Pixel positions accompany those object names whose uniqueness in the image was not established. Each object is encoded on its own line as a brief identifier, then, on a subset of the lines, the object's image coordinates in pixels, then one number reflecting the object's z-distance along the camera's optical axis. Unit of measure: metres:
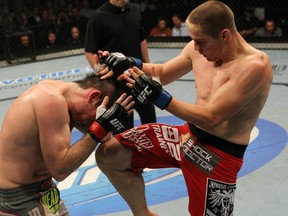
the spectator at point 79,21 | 8.52
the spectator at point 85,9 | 8.87
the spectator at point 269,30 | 7.41
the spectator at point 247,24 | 7.61
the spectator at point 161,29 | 8.05
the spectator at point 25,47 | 7.61
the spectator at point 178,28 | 7.91
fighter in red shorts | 1.98
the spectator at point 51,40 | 8.11
